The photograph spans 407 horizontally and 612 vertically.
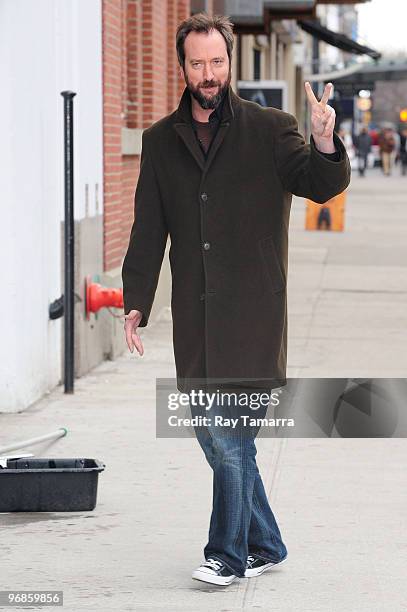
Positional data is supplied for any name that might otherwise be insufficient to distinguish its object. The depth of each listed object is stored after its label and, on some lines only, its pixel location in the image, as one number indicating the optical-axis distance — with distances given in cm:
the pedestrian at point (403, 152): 7892
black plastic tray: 884
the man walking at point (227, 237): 715
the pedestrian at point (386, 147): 7449
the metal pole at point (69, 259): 1315
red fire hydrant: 1447
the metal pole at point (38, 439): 977
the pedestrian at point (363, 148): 7447
